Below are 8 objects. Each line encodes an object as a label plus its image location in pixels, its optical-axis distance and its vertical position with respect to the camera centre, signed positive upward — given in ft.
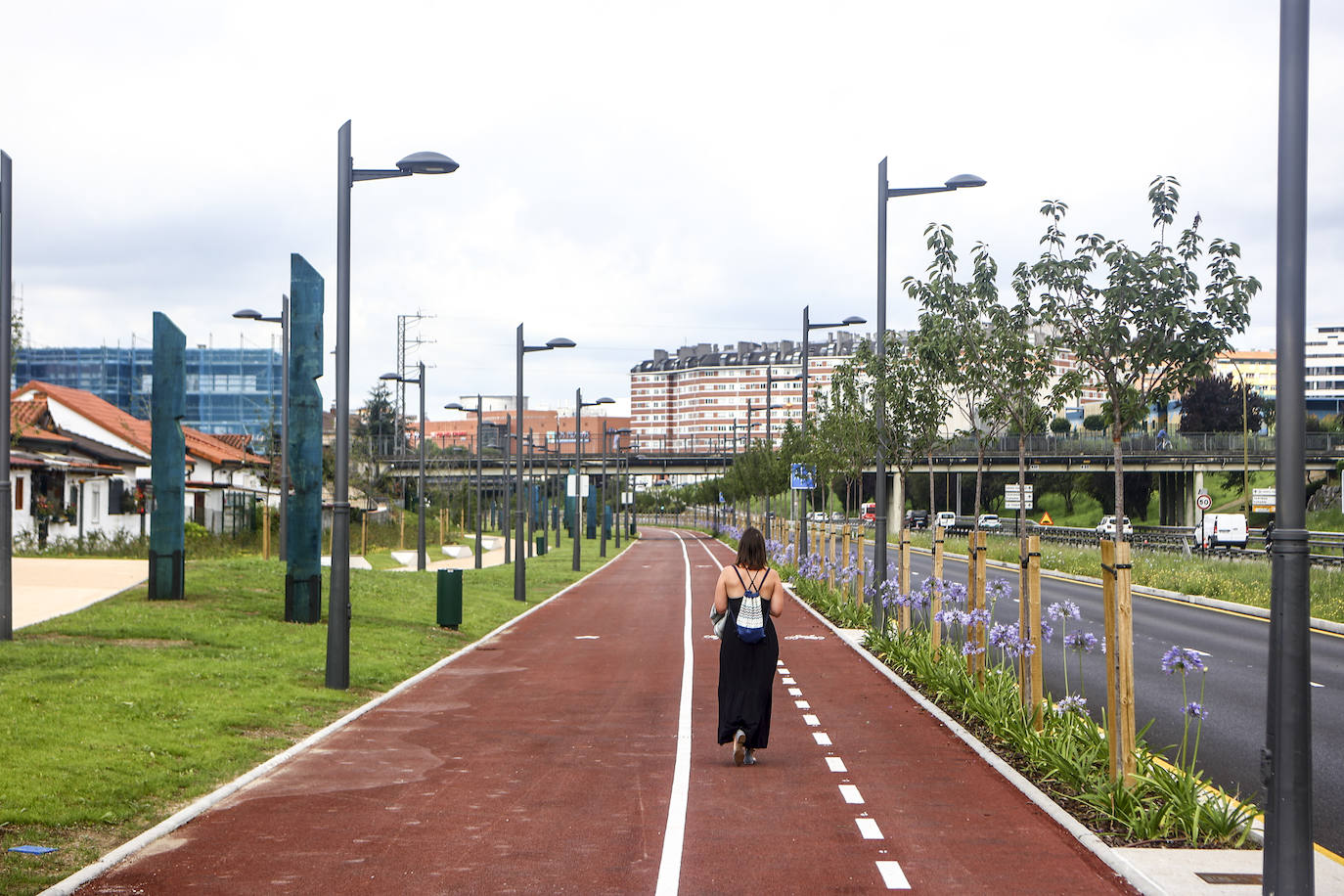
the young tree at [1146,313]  57.00 +5.77
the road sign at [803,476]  130.72 -3.23
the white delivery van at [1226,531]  194.26 -12.27
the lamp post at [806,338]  105.81 +9.22
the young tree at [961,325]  71.20 +6.42
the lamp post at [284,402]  107.45 +2.96
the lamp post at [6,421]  55.88 +0.69
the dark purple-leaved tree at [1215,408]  325.42 +9.28
